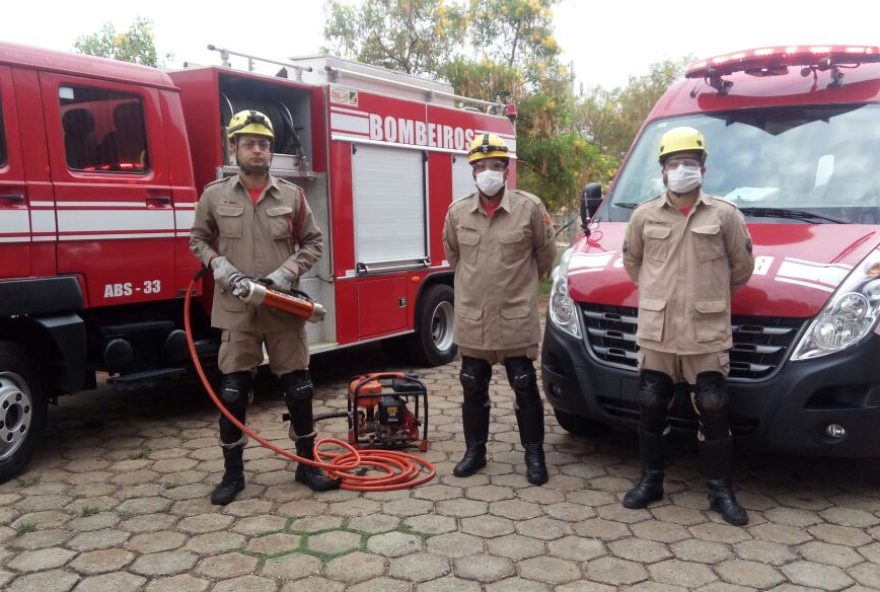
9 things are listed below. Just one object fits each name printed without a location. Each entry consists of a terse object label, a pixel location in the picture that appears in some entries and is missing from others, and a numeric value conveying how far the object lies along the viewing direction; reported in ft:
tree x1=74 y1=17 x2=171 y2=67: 52.70
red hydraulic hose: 14.43
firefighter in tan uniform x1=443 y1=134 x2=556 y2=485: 14.49
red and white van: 12.48
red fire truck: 15.10
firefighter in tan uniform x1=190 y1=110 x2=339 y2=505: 13.88
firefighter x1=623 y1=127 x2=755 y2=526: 12.65
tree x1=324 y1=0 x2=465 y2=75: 43.21
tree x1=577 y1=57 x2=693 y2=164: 65.46
